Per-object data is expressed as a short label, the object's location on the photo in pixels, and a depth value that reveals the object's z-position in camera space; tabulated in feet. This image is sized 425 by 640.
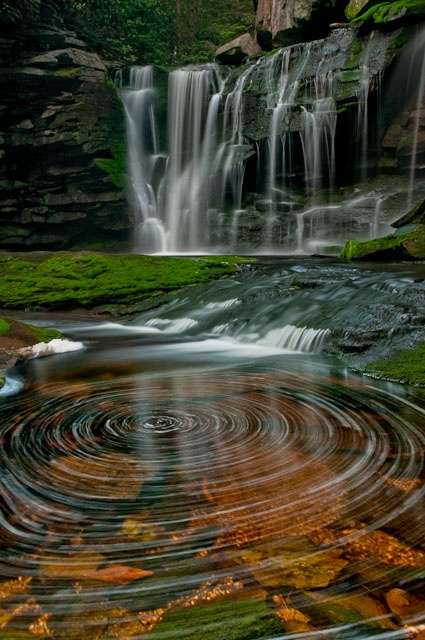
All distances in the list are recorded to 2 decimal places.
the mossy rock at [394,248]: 37.88
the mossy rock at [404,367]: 14.87
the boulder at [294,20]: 75.00
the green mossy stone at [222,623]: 4.83
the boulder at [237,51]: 80.48
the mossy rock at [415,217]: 44.81
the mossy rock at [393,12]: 59.29
